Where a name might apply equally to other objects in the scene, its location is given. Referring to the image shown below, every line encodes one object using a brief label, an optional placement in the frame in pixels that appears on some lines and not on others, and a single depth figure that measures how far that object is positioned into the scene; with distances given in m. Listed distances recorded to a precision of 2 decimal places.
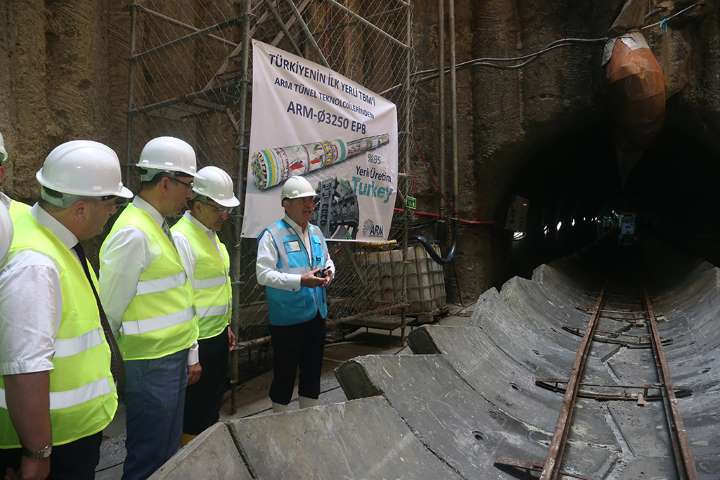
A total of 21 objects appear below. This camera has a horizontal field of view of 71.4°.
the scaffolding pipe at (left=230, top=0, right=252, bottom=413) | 3.86
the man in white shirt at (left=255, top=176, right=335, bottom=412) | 3.42
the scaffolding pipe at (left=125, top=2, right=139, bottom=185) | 4.54
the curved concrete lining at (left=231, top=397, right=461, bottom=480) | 2.26
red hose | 9.01
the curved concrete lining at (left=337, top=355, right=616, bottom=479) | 3.28
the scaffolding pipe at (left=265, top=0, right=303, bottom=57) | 4.20
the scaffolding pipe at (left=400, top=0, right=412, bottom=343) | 6.57
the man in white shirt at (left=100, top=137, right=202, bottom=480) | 2.29
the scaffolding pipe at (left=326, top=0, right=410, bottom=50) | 4.95
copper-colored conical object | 8.48
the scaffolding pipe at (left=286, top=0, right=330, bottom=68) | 4.41
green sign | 6.74
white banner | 4.04
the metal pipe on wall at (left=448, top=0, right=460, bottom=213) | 9.26
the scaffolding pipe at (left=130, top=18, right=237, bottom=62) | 4.04
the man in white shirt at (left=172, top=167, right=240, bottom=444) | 3.06
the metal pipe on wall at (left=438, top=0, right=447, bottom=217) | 9.16
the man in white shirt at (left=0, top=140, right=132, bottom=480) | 1.50
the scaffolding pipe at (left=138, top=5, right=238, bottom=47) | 4.63
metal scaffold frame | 4.38
